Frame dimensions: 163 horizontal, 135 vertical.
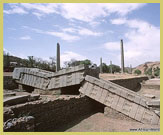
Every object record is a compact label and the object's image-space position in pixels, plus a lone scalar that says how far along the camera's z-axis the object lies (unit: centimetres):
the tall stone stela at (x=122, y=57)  2705
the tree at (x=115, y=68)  5019
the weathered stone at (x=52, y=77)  863
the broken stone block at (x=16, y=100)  530
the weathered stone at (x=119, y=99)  671
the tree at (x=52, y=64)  3122
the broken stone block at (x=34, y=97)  638
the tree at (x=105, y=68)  4185
